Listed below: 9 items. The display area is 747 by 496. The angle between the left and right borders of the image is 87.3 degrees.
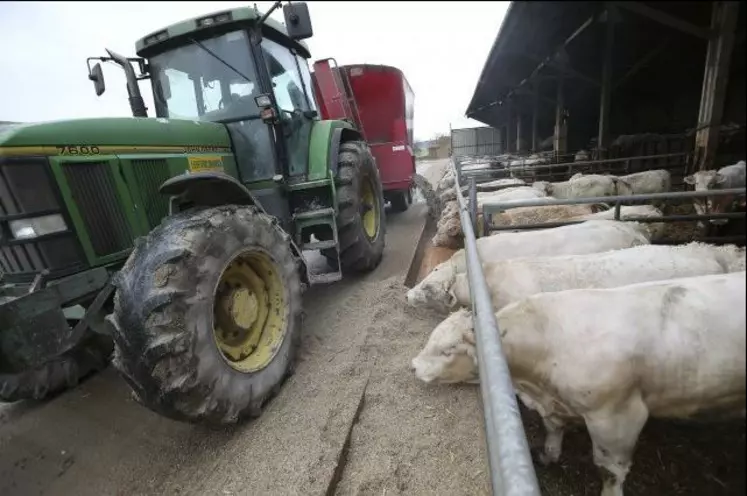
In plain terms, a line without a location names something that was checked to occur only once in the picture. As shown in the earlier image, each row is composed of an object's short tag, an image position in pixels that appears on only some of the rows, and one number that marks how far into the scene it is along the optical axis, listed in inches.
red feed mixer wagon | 289.7
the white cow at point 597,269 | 84.2
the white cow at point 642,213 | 129.0
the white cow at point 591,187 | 225.8
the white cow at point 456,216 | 208.5
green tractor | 73.3
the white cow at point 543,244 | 122.4
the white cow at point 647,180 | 198.1
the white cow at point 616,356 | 37.4
